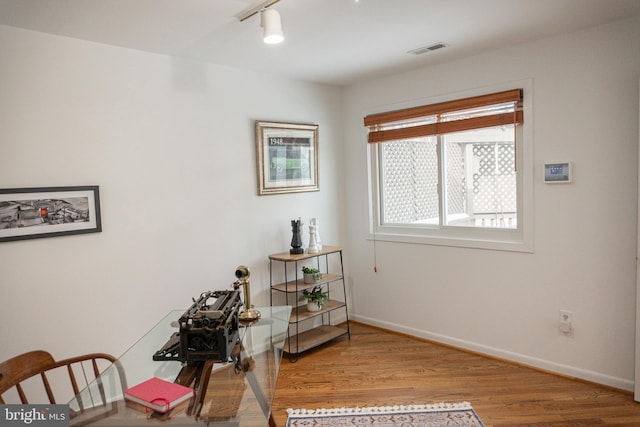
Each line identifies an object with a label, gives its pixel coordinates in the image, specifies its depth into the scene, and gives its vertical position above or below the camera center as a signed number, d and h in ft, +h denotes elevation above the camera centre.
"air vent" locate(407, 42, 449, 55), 9.97 +3.50
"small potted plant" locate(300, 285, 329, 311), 12.19 -2.77
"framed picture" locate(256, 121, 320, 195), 11.90 +1.29
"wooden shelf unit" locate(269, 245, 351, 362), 11.77 -3.03
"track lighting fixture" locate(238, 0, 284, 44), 6.70 +2.76
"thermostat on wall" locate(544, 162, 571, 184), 9.64 +0.46
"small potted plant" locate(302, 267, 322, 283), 12.30 -2.09
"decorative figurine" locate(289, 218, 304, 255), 12.08 -1.07
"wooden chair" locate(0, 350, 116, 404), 5.56 -2.14
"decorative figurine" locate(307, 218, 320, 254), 12.35 -1.14
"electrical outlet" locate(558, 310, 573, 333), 9.88 -2.94
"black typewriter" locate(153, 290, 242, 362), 5.31 -1.65
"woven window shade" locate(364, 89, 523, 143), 10.45 +2.16
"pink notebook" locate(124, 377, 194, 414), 4.63 -2.09
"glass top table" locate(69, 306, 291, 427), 4.56 -2.18
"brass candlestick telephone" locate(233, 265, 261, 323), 7.27 -1.69
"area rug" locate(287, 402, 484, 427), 8.33 -4.31
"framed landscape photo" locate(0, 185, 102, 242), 7.93 -0.04
